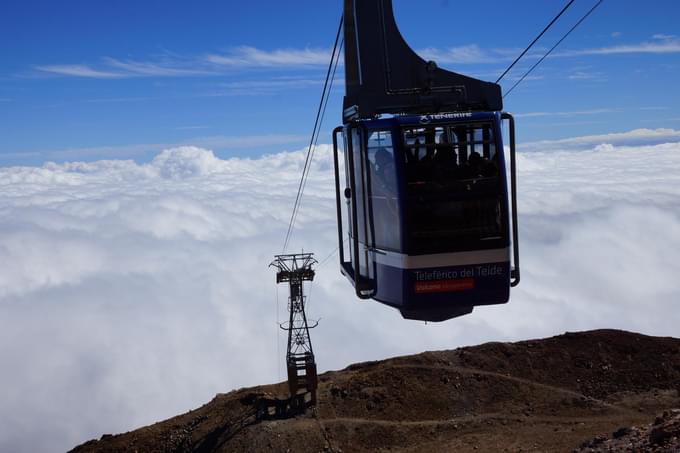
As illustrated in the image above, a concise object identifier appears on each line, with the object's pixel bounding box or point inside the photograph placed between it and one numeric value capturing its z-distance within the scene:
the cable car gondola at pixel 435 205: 9.00
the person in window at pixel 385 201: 9.12
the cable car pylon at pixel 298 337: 28.77
